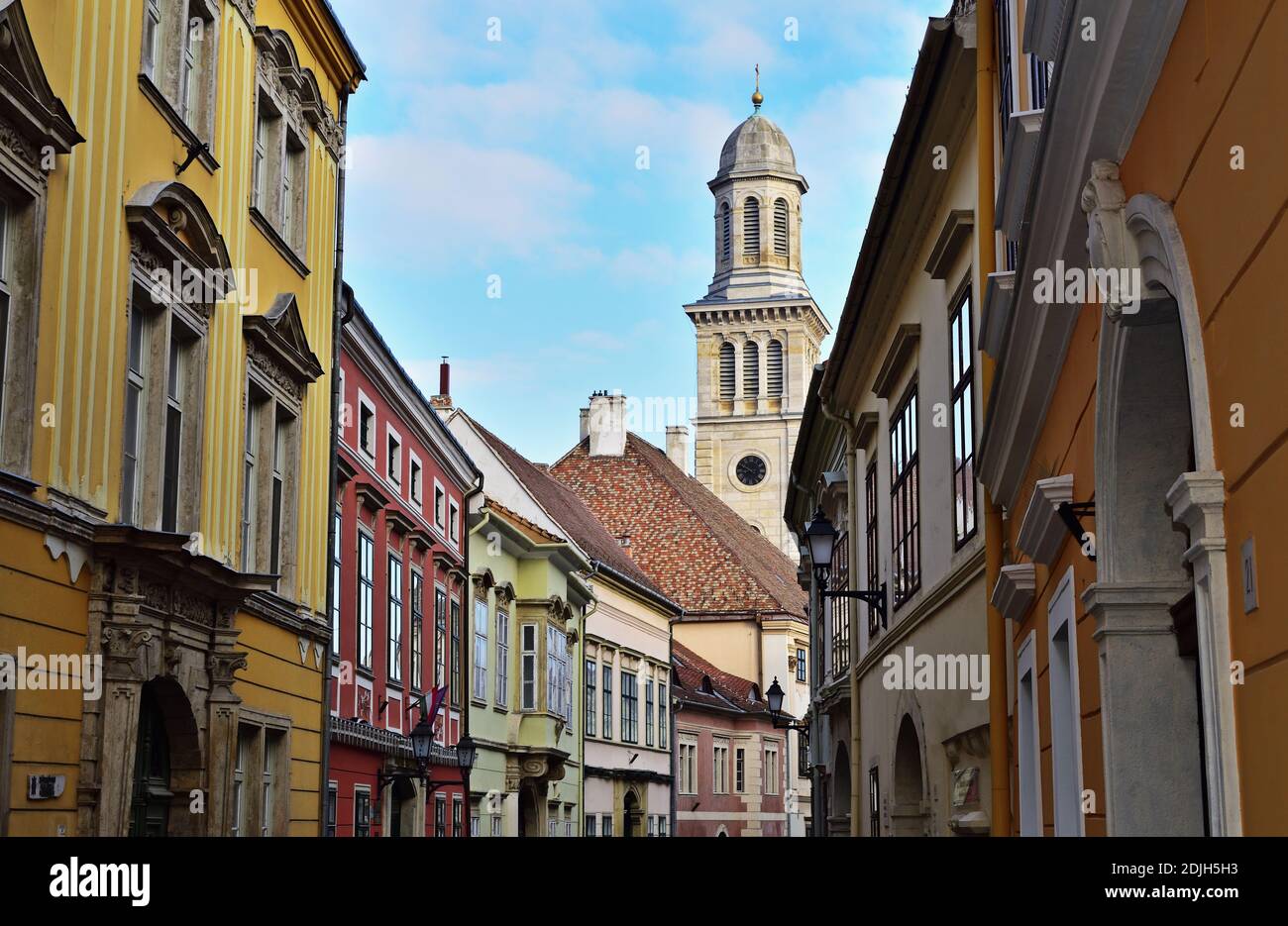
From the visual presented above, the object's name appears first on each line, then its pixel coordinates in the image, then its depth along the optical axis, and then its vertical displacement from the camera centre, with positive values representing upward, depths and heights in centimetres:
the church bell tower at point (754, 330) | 9356 +2654
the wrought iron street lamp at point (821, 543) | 1753 +270
